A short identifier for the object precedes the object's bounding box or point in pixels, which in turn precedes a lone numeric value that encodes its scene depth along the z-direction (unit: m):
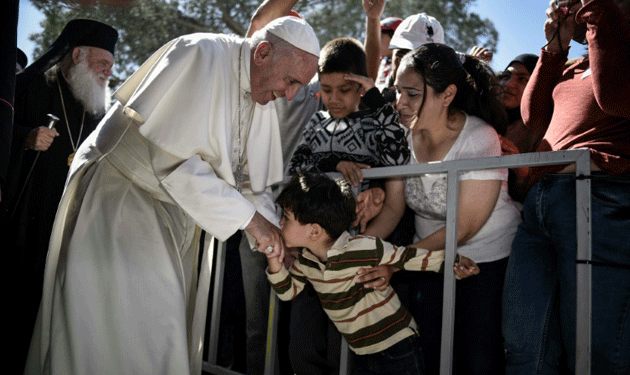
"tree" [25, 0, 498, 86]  16.67
